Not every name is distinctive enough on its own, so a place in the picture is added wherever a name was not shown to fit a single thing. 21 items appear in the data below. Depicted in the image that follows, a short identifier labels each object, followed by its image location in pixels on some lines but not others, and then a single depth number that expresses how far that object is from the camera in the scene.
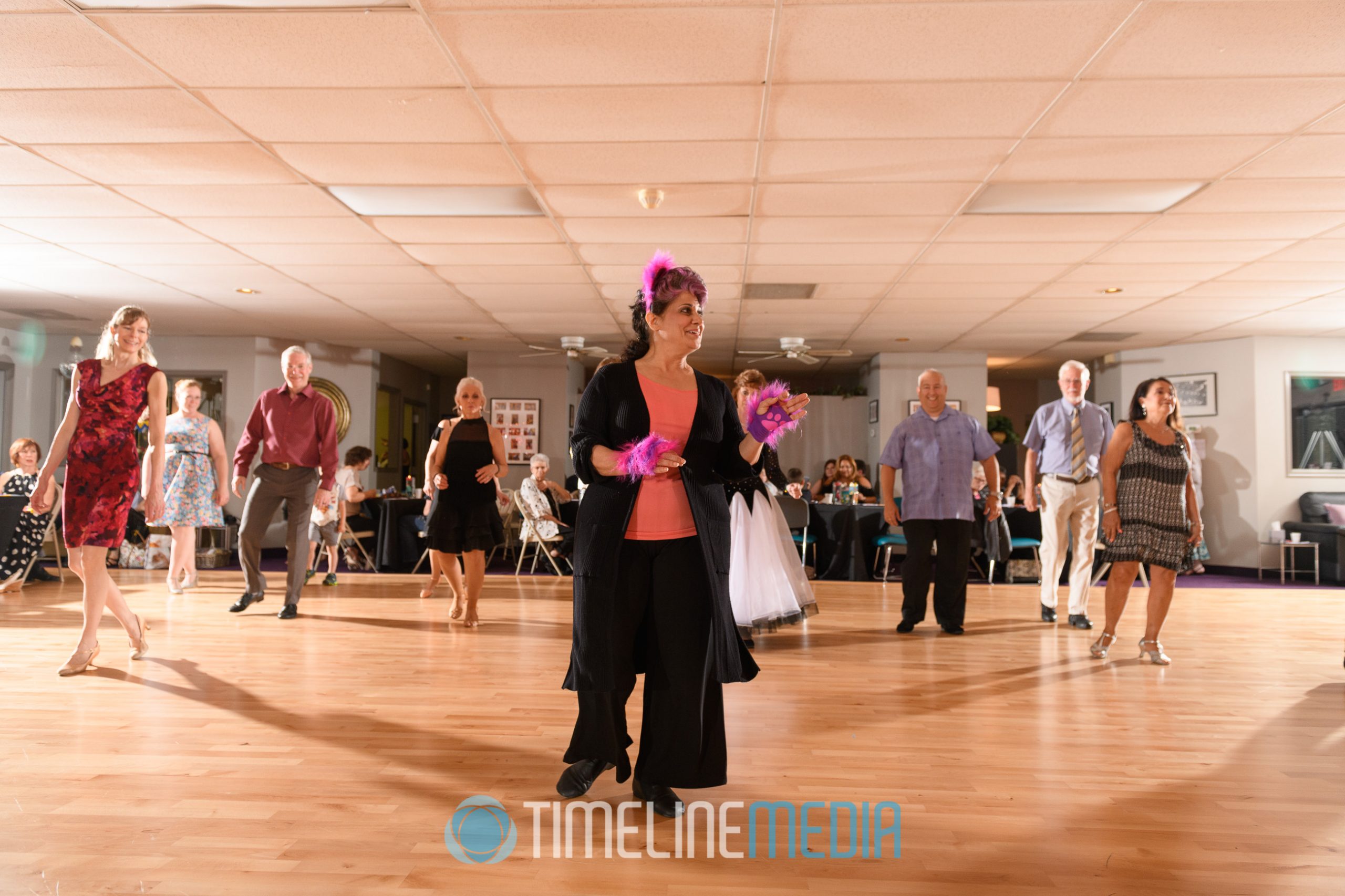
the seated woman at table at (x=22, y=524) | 6.96
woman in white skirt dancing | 4.66
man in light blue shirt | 5.86
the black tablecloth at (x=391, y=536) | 9.12
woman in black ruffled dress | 5.45
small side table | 9.90
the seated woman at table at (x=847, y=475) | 10.25
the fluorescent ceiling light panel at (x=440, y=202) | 5.61
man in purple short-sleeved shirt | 5.46
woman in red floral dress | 3.81
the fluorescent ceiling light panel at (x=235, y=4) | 3.31
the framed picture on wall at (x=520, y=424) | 13.41
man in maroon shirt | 5.61
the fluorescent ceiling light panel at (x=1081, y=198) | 5.35
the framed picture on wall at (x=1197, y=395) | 11.20
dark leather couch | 9.83
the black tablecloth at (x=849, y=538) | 8.83
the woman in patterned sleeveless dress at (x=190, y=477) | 6.81
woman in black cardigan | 2.27
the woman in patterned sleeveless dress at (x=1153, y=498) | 4.45
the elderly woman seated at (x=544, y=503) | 8.34
